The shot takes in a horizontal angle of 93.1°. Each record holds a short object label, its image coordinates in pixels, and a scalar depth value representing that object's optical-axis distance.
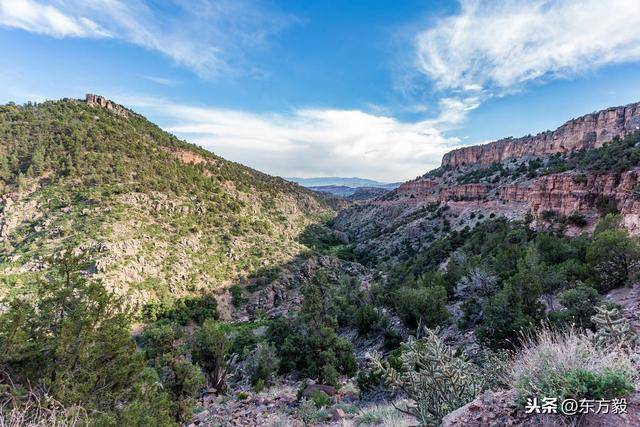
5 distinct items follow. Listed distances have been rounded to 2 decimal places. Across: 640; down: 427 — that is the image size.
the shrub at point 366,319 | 21.94
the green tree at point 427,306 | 17.80
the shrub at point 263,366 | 15.32
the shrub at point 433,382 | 4.21
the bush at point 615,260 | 13.62
